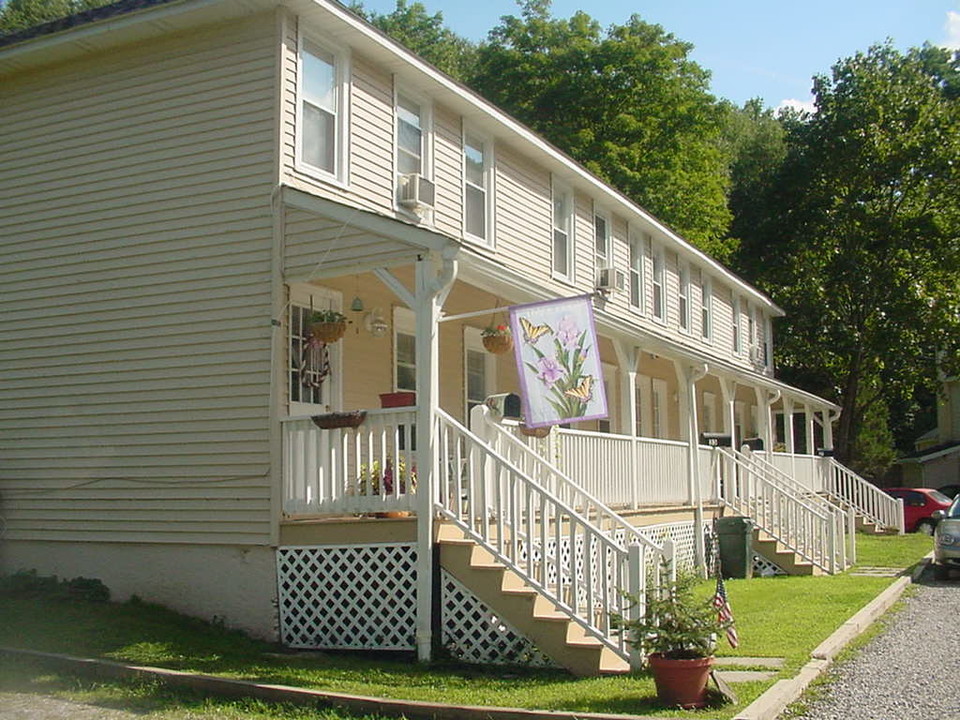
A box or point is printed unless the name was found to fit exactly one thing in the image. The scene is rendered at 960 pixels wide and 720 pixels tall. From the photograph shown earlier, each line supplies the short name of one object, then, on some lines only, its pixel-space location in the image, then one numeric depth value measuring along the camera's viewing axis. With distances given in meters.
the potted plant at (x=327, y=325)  11.34
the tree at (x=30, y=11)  33.75
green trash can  16.94
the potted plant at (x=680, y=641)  7.71
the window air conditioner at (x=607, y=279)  19.81
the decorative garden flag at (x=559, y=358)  10.35
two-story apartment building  10.40
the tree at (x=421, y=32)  42.09
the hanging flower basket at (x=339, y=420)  10.40
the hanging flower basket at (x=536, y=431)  11.57
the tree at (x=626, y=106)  36.91
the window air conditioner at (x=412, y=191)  13.44
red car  28.97
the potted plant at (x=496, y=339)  13.37
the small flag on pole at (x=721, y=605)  8.39
